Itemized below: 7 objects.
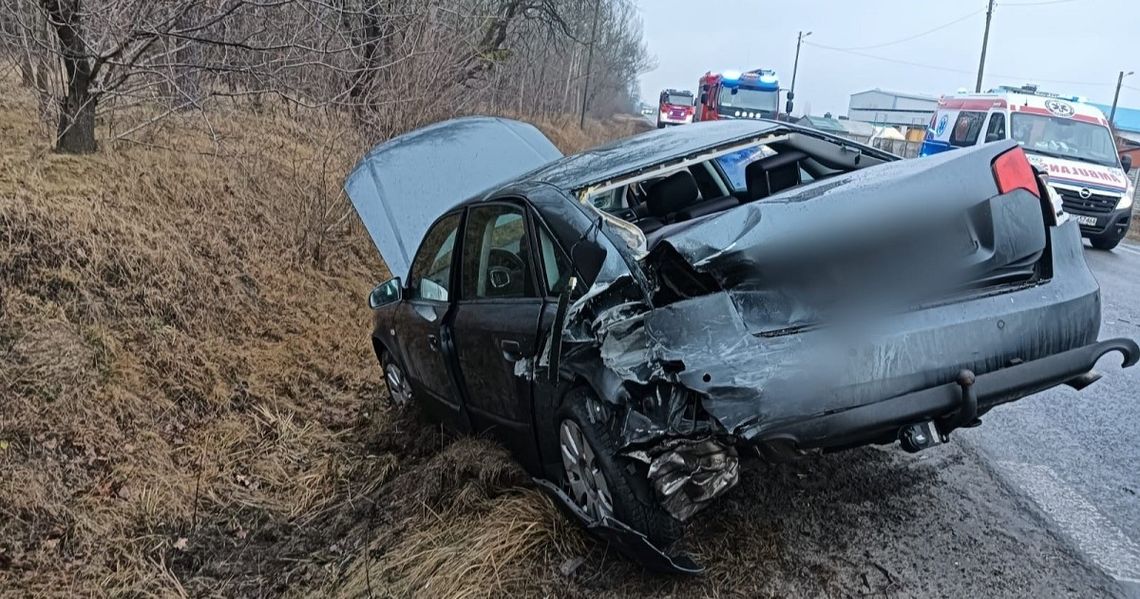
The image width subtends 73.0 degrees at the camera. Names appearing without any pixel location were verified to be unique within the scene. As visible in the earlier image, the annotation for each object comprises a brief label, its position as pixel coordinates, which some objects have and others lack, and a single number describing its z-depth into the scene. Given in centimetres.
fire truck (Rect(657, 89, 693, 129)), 4450
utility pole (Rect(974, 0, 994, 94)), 3403
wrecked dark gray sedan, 252
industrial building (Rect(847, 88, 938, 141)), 7125
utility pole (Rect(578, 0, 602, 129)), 3195
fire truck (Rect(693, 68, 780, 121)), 2586
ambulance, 1177
